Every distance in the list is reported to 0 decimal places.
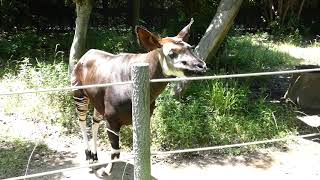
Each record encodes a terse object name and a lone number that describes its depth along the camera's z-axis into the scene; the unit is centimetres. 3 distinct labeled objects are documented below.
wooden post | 270
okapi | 391
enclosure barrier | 270
